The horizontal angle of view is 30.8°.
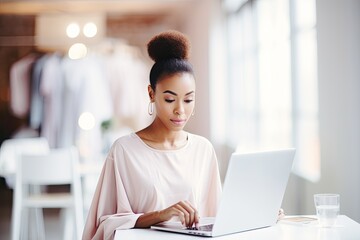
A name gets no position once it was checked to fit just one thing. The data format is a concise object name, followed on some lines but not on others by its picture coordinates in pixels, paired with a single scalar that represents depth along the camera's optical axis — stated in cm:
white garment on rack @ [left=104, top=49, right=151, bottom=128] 781
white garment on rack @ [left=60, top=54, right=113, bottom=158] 751
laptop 180
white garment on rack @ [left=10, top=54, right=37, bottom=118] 779
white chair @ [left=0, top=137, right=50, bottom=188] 507
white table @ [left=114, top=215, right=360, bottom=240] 185
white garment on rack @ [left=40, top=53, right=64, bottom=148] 755
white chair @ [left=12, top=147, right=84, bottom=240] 418
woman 205
